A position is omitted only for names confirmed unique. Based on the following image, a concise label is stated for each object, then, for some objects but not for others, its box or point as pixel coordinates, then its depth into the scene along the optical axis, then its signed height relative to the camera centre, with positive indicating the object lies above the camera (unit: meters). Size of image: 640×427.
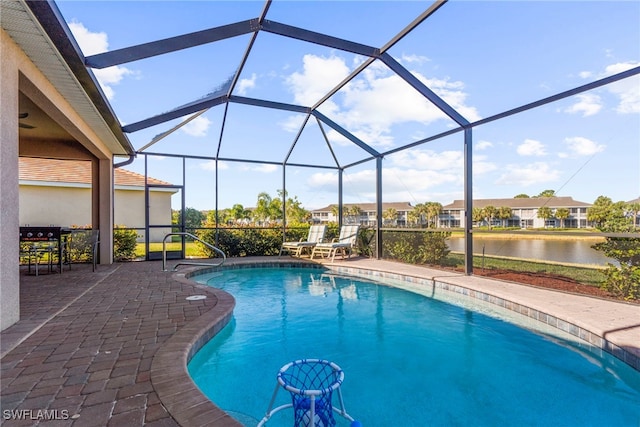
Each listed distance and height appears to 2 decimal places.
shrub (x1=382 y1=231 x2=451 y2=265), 7.71 -0.78
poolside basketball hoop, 1.72 -1.07
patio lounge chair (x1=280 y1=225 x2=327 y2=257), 9.59 -0.77
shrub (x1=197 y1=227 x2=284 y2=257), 9.73 -0.72
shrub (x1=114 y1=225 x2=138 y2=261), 8.59 -0.67
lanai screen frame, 4.34 +2.33
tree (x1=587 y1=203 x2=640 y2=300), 4.44 -0.53
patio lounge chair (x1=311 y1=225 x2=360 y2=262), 9.19 -0.81
